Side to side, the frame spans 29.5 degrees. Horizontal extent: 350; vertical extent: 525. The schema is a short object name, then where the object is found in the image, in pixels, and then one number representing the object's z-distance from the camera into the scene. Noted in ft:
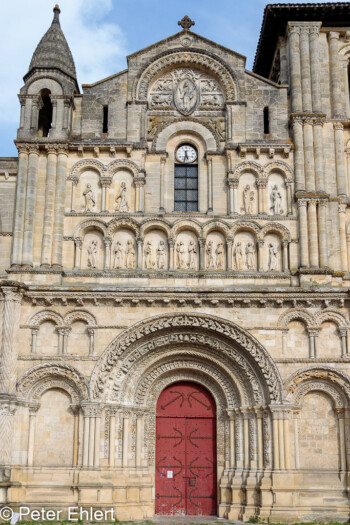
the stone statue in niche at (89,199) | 63.05
